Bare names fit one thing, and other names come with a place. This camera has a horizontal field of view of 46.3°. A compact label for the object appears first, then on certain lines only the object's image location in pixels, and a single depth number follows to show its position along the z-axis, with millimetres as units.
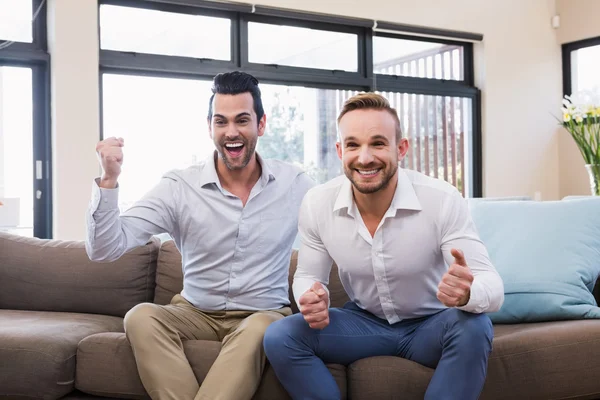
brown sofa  1981
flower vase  4414
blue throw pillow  2393
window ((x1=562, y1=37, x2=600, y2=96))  6598
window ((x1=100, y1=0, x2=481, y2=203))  4965
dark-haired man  2254
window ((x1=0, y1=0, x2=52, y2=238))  4613
